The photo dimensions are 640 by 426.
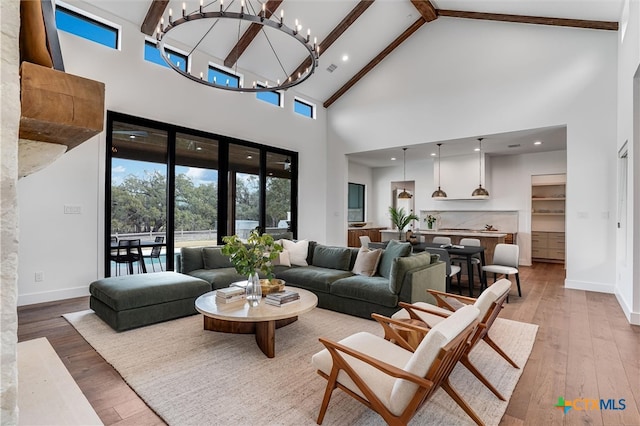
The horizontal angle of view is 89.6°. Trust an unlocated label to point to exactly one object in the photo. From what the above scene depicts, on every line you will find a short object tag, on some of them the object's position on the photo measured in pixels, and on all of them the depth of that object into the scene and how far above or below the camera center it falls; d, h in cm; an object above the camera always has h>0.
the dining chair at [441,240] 609 -48
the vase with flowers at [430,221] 884 -17
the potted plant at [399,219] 692 -10
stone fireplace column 72 +2
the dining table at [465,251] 482 -56
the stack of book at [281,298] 312 -83
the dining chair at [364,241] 564 -50
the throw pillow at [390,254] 411 -52
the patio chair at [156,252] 544 -67
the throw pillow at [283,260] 507 -73
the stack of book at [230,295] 316 -82
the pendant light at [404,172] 779 +138
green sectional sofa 367 -82
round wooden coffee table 281 -89
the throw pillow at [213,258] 471 -67
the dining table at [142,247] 521 -56
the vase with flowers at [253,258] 314 -44
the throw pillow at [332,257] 479 -66
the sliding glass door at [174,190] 509 +42
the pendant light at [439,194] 750 +49
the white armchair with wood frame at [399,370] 160 -89
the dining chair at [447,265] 486 -76
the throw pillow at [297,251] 512 -60
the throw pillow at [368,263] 440 -67
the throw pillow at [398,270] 364 -64
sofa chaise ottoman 335 -94
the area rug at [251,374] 204 -126
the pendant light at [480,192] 695 +50
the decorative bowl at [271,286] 344 -78
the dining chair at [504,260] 500 -74
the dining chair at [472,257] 530 -72
